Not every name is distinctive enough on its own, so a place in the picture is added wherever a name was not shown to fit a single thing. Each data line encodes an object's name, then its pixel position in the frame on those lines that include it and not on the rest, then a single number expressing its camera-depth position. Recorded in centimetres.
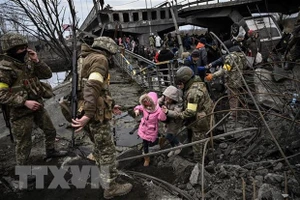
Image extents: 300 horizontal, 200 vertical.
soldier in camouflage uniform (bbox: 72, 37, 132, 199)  253
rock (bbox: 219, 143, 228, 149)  438
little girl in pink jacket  381
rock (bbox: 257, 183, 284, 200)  239
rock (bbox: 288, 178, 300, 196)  254
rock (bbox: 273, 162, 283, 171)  304
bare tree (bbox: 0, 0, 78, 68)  805
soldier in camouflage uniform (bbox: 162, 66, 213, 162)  361
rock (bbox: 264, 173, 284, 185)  273
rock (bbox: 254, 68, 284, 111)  524
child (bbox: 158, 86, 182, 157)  393
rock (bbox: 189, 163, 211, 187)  299
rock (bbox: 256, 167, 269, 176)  297
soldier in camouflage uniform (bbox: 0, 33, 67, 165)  319
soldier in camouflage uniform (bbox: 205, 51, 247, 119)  502
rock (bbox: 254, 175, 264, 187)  276
